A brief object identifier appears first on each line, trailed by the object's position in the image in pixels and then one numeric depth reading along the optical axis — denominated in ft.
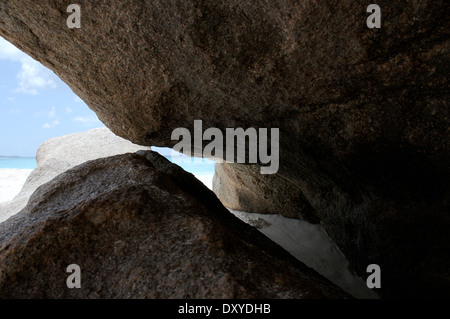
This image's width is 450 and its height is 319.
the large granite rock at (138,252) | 4.24
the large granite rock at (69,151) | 21.31
